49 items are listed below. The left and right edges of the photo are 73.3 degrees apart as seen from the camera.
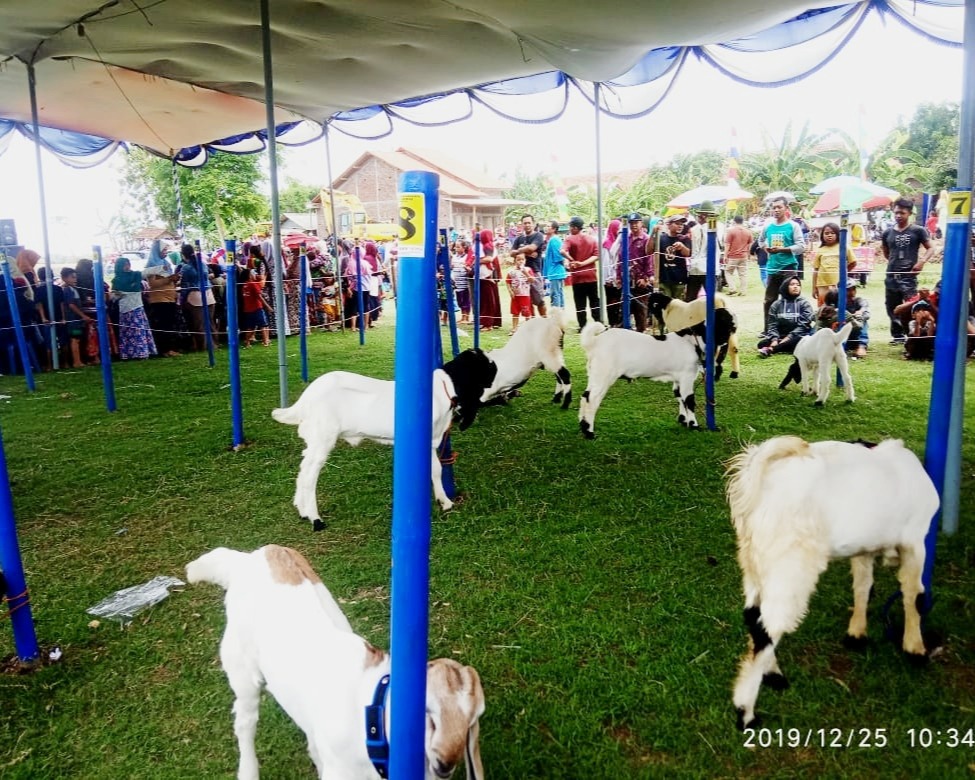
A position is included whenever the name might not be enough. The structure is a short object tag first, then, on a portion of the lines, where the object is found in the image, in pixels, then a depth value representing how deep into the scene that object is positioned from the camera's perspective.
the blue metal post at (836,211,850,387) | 7.25
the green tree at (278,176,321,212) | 51.75
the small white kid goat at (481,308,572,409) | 7.12
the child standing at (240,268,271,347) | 11.81
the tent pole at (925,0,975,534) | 3.28
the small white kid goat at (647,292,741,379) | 8.02
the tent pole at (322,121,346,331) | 12.74
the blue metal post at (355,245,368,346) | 11.49
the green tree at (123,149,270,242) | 34.31
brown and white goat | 1.62
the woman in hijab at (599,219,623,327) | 11.22
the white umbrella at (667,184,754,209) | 21.09
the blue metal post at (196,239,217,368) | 9.67
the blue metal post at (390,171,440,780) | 1.40
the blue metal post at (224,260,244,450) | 5.86
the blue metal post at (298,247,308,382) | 8.25
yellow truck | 32.66
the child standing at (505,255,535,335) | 12.10
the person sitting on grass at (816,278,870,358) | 8.86
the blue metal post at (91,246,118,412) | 7.04
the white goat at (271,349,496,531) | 4.40
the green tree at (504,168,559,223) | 42.97
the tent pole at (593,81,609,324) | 9.38
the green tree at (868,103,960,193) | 28.09
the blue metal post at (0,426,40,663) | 2.86
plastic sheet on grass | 3.41
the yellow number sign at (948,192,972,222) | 3.19
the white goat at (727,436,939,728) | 2.42
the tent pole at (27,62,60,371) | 9.18
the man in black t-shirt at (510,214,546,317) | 12.38
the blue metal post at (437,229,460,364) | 7.10
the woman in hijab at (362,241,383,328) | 14.08
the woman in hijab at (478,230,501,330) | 12.81
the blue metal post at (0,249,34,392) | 8.20
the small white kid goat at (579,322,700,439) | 6.38
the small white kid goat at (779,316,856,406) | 6.81
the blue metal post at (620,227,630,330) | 8.34
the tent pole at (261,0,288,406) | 6.12
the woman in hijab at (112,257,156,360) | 10.45
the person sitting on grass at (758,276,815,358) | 8.92
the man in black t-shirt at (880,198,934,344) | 8.99
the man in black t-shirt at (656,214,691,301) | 10.57
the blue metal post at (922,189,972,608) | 3.12
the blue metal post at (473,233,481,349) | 9.33
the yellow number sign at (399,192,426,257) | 1.39
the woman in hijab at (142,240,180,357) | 11.02
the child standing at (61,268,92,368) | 10.12
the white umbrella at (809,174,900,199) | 20.57
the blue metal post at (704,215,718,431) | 5.88
